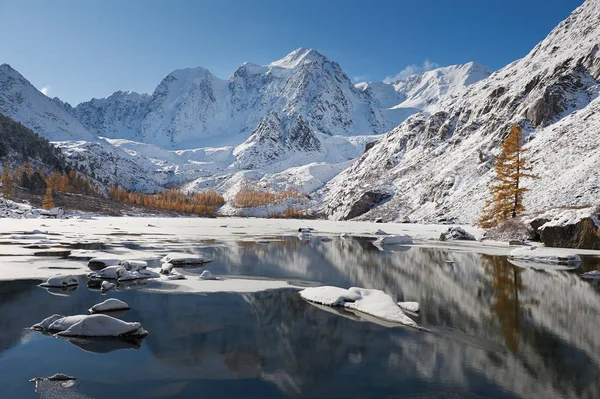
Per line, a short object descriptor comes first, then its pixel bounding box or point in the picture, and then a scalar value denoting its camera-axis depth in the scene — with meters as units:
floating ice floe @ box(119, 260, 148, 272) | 23.62
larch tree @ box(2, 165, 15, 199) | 134.27
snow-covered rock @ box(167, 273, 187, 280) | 22.42
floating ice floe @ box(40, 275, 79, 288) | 19.48
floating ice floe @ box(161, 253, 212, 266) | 27.97
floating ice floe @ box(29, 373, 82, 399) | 8.48
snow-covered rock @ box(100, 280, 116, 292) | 19.22
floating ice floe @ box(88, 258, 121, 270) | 25.17
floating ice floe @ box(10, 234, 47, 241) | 44.18
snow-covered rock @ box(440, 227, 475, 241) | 55.00
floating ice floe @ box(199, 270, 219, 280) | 22.76
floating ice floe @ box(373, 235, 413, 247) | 49.28
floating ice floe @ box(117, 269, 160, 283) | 21.88
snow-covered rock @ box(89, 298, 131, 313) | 15.23
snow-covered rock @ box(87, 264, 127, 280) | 22.02
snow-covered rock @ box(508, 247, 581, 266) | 30.14
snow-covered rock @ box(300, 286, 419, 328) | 15.30
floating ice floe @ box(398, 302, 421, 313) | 16.30
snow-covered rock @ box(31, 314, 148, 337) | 12.51
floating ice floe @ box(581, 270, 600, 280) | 24.06
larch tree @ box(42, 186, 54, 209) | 128.88
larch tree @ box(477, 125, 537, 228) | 52.88
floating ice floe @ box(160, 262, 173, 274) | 24.30
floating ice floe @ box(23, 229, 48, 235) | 52.02
